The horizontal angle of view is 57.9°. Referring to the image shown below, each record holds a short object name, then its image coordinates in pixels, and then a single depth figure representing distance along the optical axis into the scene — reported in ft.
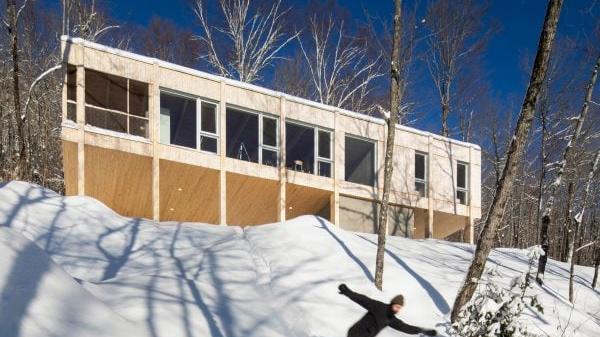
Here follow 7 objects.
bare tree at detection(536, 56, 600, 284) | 43.93
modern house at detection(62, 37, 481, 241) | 51.57
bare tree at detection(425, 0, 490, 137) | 93.09
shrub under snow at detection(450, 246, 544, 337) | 21.98
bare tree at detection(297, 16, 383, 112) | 92.94
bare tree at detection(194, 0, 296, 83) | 86.94
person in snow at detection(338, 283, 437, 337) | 21.62
